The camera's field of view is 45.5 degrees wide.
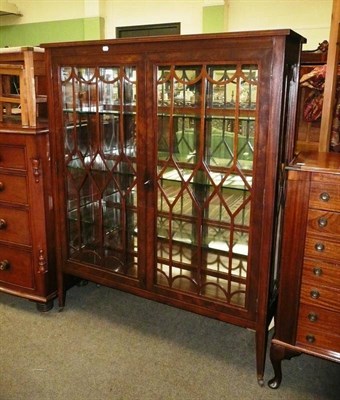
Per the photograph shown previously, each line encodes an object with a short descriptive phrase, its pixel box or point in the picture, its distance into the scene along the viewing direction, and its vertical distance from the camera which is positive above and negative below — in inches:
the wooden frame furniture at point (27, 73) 82.9 +5.8
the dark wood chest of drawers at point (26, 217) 84.7 -24.9
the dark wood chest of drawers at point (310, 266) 60.5 -24.6
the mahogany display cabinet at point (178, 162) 64.4 -10.5
